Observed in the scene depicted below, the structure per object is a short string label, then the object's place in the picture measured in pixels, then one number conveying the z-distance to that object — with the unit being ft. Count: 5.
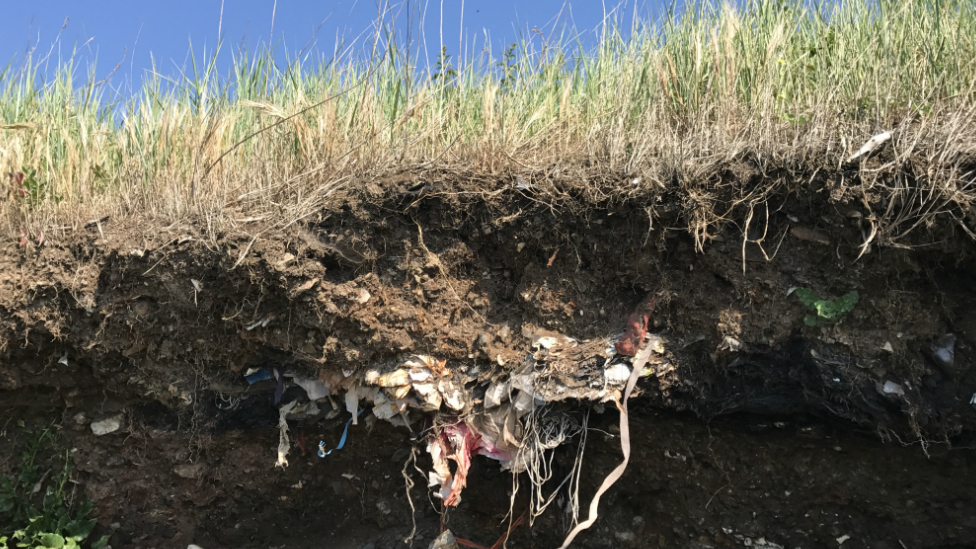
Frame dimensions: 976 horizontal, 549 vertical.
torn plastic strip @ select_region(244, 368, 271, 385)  8.12
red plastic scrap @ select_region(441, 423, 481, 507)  7.41
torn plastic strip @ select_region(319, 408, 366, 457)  8.05
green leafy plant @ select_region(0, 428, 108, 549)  8.60
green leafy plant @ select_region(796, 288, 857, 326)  6.28
